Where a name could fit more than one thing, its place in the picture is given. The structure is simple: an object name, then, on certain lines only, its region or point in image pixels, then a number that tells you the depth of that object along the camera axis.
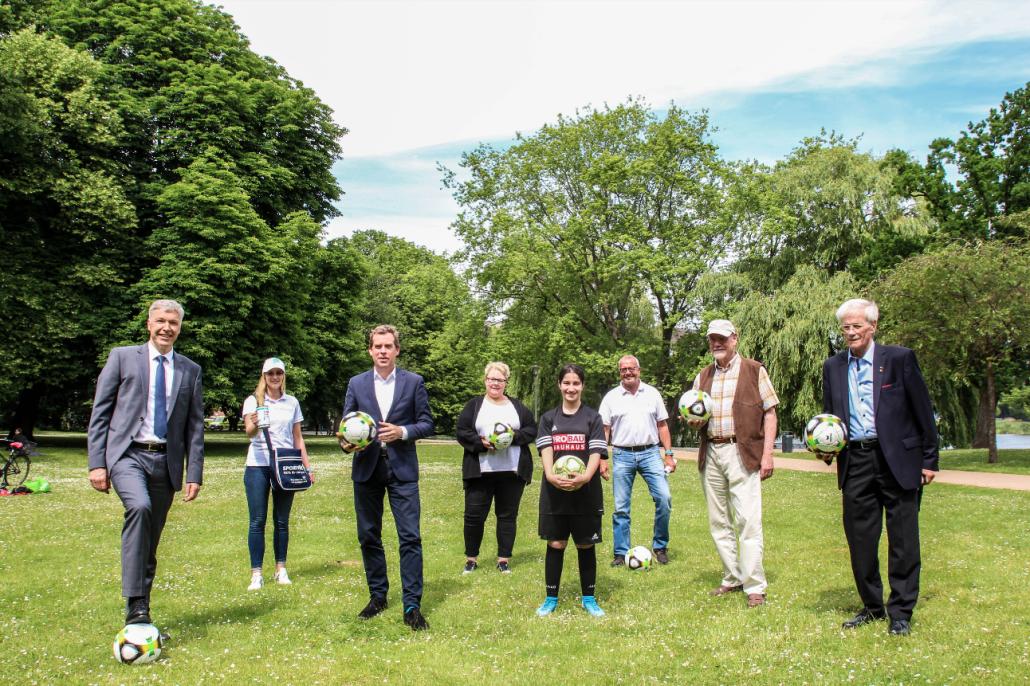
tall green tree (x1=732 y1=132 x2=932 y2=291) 33.94
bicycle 16.62
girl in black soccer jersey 6.91
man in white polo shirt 9.36
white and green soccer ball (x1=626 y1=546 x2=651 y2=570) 8.95
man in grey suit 5.94
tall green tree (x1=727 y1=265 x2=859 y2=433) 32.12
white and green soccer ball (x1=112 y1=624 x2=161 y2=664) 5.64
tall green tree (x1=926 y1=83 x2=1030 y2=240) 33.03
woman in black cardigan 9.10
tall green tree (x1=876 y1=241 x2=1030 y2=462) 24.56
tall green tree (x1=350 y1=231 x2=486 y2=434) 58.44
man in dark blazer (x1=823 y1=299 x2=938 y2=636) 6.21
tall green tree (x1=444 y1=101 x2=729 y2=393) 36.09
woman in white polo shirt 8.28
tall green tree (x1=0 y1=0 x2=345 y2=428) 28.11
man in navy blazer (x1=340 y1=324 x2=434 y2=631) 6.83
